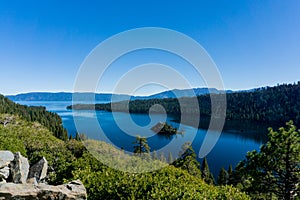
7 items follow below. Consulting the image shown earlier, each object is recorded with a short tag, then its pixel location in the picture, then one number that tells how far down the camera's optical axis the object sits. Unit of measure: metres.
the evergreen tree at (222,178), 31.40
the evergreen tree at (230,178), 29.92
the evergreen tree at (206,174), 30.76
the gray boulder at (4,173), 8.44
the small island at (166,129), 69.32
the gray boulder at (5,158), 8.85
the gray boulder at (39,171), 10.85
